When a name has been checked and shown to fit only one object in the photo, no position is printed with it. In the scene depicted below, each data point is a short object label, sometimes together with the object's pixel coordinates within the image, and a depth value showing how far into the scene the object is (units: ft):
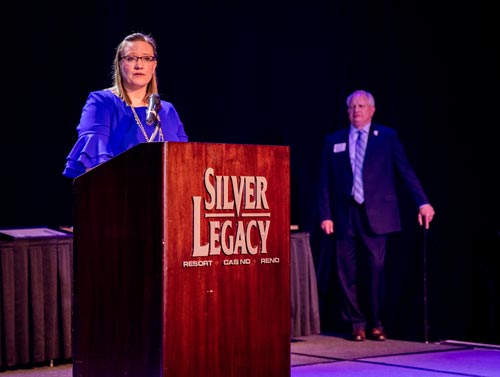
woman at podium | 22.28
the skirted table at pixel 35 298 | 32.91
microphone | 21.53
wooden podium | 18.69
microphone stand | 22.12
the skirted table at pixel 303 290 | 40.96
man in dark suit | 41.98
